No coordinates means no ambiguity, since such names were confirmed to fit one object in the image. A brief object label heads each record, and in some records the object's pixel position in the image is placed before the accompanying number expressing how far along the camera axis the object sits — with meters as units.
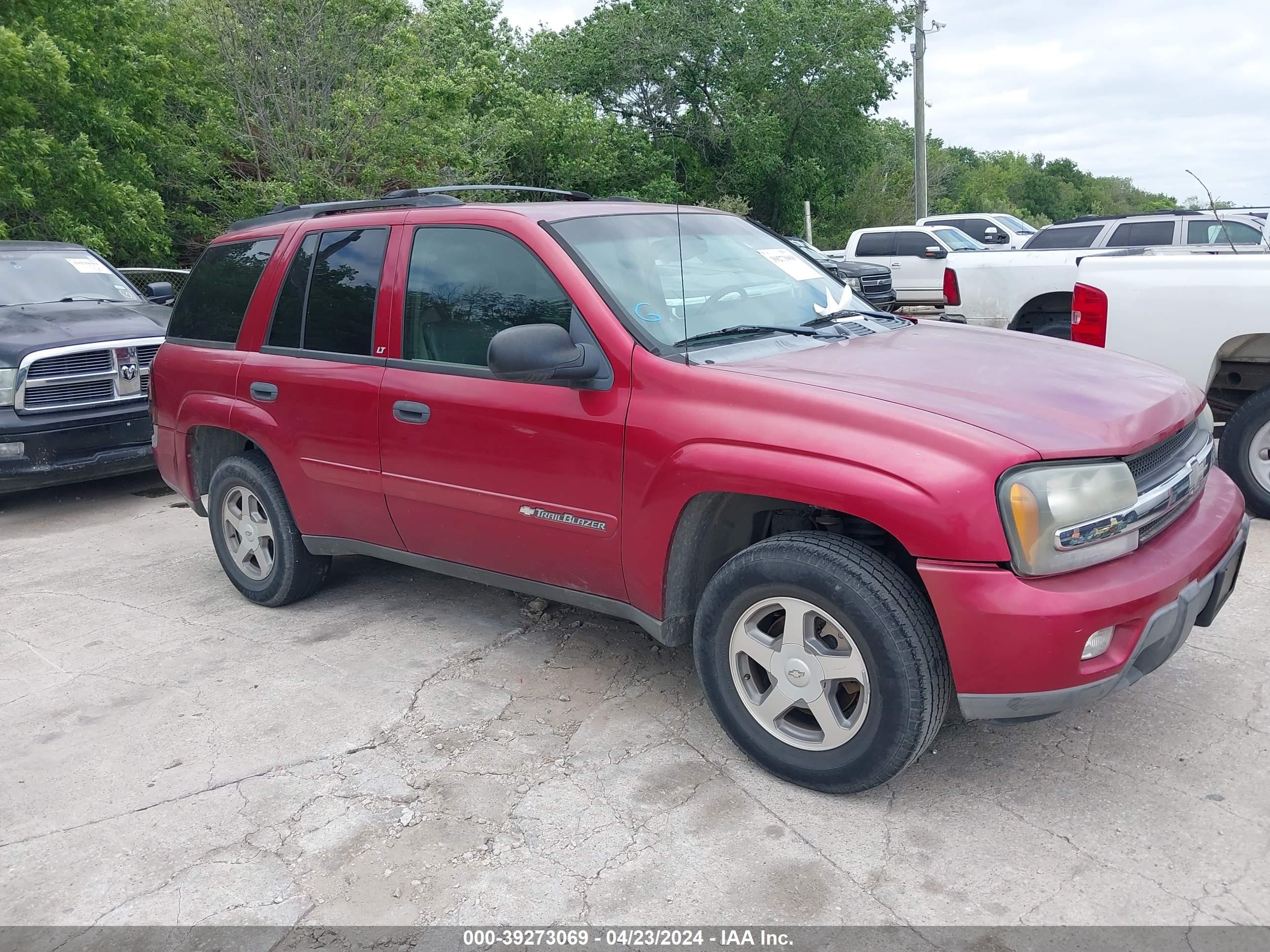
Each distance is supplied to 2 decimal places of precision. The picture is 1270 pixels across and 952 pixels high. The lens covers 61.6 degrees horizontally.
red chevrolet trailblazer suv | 2.89
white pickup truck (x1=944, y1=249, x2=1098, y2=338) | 8.64
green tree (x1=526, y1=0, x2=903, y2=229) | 29.89
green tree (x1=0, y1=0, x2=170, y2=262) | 11.33
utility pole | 26.84
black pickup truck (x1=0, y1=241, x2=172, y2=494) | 7.18
